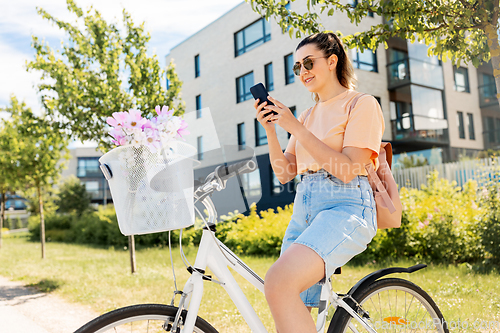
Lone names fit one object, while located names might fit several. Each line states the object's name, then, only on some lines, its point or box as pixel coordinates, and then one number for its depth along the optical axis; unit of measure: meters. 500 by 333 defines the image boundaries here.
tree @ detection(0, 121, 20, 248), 11.56
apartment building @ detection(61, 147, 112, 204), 67.06
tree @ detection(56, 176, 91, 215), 33.35
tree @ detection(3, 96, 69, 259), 11.28
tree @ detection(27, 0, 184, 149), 7.22
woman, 1.68
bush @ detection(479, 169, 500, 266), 5.93
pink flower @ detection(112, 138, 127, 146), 1.60
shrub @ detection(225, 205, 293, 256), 9.15
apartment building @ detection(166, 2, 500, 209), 17.70
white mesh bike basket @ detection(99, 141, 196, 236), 1.59
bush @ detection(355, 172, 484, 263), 6.70
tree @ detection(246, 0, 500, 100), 3.22
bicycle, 1.66
